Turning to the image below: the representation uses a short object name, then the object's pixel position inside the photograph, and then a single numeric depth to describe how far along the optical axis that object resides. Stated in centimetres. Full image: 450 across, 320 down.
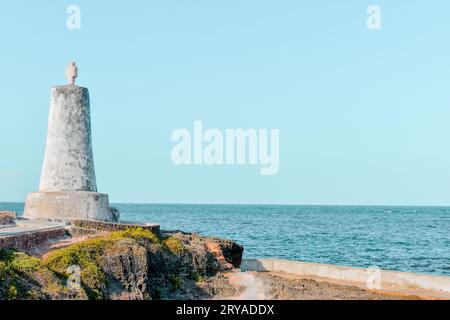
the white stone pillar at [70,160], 2623
